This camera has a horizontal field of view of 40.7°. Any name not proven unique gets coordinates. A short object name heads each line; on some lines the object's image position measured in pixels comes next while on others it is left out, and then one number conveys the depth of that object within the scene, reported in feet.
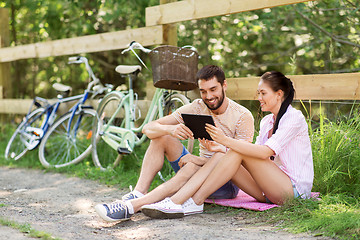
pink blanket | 11.20
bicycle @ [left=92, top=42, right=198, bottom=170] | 14.93
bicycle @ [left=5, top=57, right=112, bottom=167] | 18.89
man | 11.05
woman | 10.50
